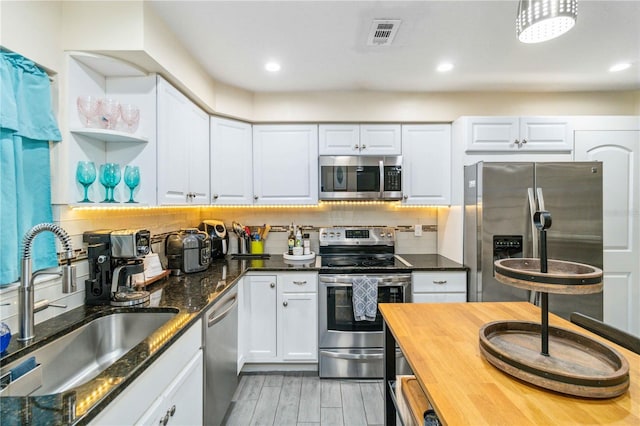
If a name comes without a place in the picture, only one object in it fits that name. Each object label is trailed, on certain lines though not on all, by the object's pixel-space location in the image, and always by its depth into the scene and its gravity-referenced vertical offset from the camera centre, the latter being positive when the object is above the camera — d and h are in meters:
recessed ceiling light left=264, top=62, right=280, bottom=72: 2.40 +1.14
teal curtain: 1.29 +0.23
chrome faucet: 1.19 -0.27
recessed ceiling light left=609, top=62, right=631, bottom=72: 2.40 +1.13
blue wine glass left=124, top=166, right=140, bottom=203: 1.78 +0.19
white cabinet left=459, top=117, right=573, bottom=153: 2.73 +0.67
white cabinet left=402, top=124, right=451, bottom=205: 2.99 +0.46
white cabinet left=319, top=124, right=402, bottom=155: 3.00 +0.67
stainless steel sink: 1.20 -0.65
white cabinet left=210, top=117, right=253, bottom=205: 2.80 +0.44
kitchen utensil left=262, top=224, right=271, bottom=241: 3.26 -0.24
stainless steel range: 2.63 -0.99
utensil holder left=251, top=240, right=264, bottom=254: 3.18 -0.41
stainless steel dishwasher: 1.75 -0.96
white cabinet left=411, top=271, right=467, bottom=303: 2.64 -0.68
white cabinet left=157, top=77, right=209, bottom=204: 1.96 +0.44
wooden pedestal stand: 0.81 -0.46
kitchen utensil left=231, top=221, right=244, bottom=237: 3.16 -0.21
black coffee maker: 1.64 -0.31
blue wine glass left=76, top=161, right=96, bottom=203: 1.59 +0.18
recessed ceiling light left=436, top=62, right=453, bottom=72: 2.40 +1.14
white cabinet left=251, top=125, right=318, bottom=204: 3.01 +0.44
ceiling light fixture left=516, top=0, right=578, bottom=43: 1.00 +0.65
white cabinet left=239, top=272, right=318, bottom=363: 2.66 -0.96
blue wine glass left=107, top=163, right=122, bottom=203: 1.68 +0.18
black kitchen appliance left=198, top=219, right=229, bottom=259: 2.99 -0.27
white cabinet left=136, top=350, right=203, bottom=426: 1.19 -0.86
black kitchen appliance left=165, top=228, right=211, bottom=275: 2.36 -0.34
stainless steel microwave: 2.93 +0.30
